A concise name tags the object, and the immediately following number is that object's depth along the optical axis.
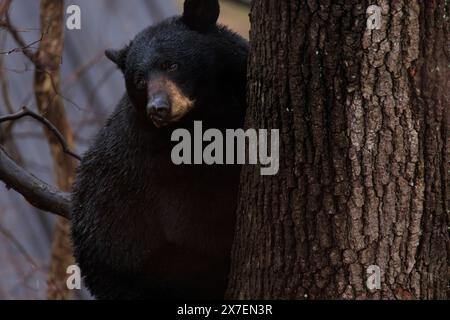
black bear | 8.09
